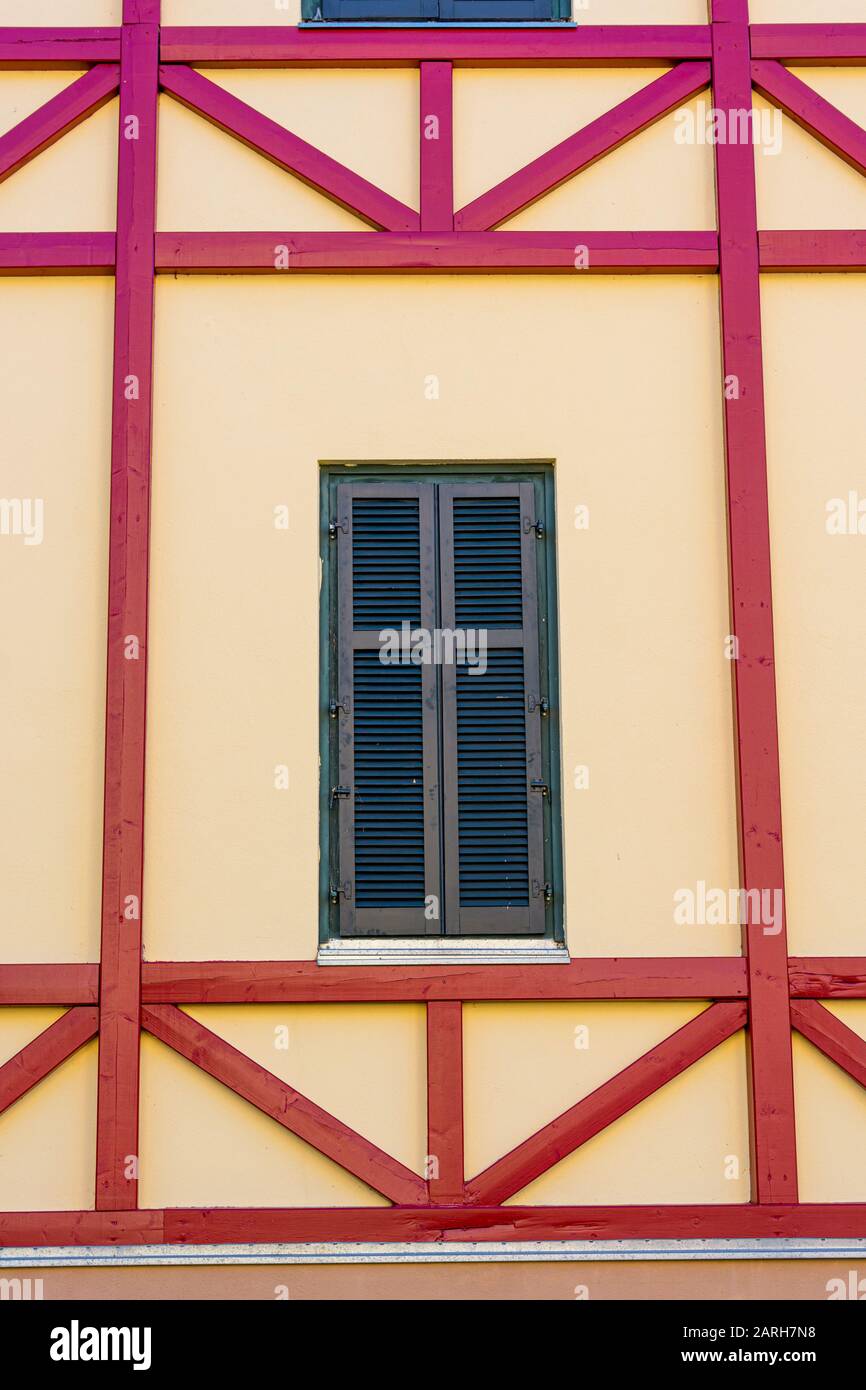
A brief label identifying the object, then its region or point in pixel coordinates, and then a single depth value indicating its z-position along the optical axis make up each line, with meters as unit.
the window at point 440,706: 6.01
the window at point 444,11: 6.50
